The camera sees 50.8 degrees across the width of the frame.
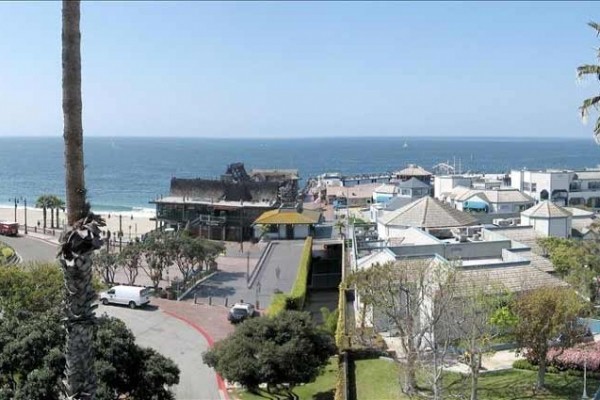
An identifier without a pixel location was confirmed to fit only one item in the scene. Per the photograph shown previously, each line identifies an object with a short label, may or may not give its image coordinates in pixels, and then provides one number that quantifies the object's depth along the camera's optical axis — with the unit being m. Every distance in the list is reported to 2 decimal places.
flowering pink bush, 23.44
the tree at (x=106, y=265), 41.81
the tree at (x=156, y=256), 41.38
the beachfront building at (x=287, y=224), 58.47
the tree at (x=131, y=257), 41.56
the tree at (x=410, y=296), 21.12
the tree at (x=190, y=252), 41.66
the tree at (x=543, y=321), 21.17
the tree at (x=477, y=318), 20.15
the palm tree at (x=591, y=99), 16.58
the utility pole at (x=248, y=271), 44.50
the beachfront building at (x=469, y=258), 26.66
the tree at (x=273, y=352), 20.88
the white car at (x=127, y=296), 37.28
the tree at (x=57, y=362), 16.70
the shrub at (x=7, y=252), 47.99
